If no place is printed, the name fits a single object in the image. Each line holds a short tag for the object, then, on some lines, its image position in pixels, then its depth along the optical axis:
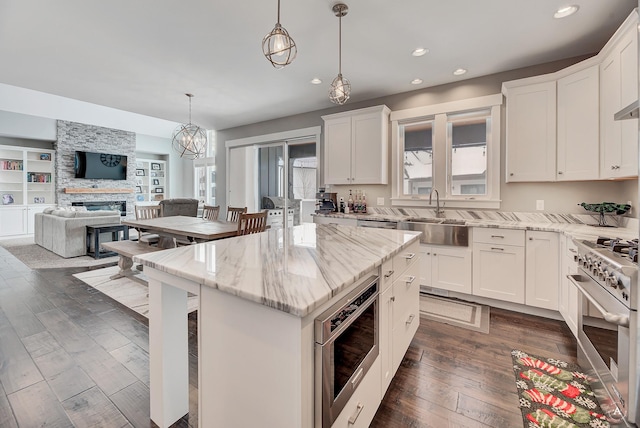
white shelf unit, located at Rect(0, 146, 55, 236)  7.30
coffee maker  4.49
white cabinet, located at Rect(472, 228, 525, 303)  2.79
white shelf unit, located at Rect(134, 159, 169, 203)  10.52
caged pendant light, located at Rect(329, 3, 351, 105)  2.29
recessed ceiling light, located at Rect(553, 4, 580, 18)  2.25
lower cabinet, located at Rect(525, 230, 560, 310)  2.63
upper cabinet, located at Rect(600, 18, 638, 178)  2.06
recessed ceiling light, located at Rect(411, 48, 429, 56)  2.91
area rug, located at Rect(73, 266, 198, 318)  2.95
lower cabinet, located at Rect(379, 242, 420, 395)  1.47
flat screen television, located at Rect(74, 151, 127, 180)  8.30
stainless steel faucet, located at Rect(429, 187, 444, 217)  3.75
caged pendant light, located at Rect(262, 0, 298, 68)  1.71
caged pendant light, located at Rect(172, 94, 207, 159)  4.59
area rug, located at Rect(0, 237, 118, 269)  4.43
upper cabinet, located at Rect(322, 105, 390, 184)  4.00
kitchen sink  3.05
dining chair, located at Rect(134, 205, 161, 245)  4.06
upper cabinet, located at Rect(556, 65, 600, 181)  2.60
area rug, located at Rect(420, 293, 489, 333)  2.62
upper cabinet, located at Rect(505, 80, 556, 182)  2.91
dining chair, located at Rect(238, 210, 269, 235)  3.23
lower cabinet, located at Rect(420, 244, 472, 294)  3.06
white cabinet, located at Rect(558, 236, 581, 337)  2.17
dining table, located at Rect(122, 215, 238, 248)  3.14
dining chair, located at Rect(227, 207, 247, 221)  4.55
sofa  4.91
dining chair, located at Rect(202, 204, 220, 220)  5.00
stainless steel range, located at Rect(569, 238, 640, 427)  1.22
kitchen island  0.86
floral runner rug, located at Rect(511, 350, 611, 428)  1.50
